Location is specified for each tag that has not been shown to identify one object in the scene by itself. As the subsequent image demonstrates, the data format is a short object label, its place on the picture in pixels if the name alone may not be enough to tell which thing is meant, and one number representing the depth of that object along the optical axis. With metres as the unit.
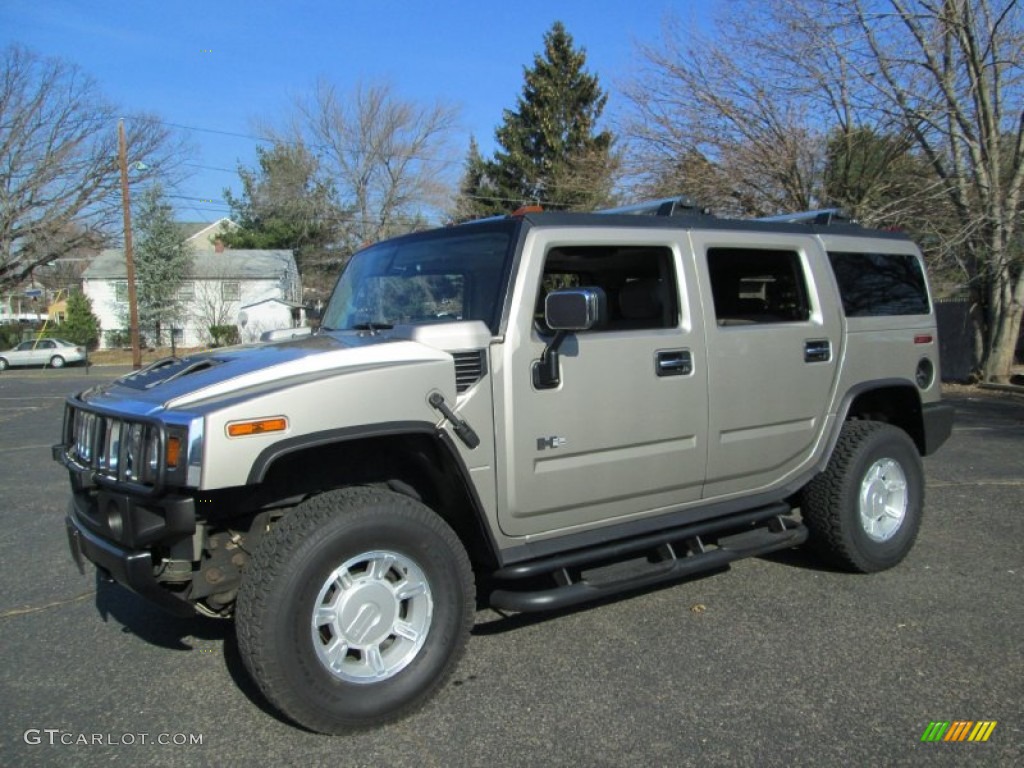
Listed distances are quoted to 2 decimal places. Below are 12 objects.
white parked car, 36.16
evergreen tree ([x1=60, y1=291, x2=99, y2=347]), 40.84
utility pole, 29.84
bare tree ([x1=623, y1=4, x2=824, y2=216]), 17.52
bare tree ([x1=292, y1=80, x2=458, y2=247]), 40.41
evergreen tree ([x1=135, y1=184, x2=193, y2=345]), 41.94
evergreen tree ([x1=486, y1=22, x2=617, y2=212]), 34.72
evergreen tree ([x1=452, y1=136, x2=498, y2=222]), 36.47
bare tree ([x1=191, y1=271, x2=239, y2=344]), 43.44
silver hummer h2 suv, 2.92
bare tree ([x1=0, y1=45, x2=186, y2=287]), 37.22
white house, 43.34
